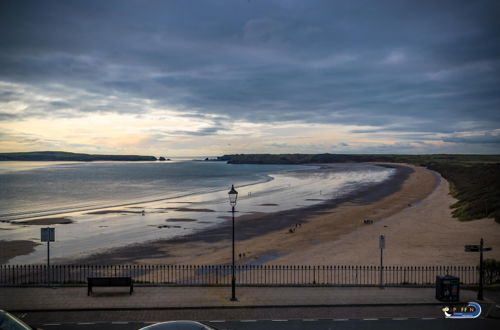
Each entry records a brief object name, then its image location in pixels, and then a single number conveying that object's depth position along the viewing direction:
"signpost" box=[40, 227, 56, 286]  16.18
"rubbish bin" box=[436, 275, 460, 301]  14.55
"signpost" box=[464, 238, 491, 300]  14.49
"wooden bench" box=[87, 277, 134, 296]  15.09
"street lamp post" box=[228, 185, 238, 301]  14.68
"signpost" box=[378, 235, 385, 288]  17.35
